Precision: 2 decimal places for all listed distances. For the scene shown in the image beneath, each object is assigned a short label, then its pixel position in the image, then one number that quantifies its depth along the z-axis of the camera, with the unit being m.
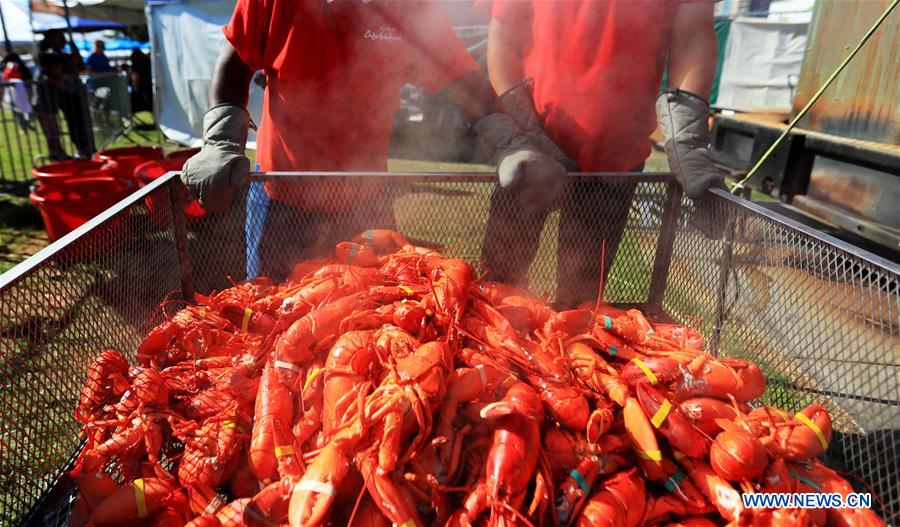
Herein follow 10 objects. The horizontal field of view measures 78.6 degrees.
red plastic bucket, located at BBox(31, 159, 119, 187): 5.13
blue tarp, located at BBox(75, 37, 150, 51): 24.00
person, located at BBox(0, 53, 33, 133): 8.66
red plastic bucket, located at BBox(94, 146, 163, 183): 5.79
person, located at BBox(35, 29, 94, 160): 8.41
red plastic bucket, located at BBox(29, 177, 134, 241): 4.69
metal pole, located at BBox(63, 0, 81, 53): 8.73
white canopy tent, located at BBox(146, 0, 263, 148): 9.56
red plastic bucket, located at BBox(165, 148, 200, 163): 5.70
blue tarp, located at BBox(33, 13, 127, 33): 17.93
